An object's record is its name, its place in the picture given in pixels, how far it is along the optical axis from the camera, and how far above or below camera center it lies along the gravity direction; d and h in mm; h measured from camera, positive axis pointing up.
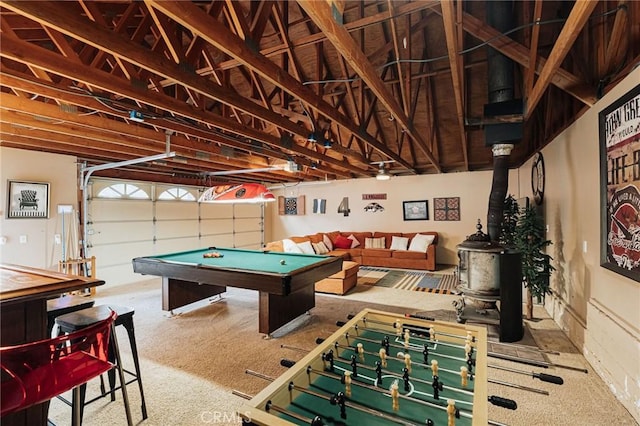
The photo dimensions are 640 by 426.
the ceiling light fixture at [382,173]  6859 +1052
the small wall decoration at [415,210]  8609 +207
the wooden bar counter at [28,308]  1574 -518
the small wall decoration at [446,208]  8195 +240
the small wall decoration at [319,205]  10102 +437
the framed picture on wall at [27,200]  4770 +350
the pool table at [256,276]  3274 -706
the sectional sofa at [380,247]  7586 -848
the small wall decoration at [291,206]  10508 +454
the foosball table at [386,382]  1168 -823
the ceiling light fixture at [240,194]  4098 +357
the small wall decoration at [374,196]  9188 +666
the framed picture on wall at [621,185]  2088 +237
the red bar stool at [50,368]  1325 -794
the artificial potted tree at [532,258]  3855 -578
